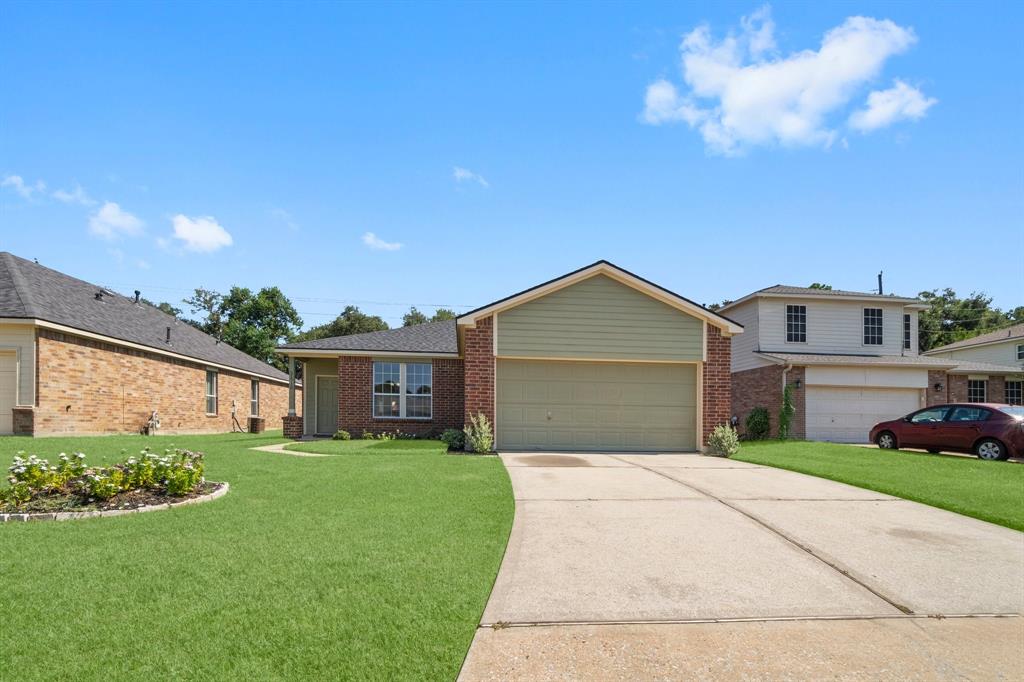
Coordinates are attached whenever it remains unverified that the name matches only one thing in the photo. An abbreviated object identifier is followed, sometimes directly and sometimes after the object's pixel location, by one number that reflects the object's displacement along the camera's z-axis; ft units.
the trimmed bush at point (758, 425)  68.33
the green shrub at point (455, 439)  47.16
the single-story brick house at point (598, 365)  46.42
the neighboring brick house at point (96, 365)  46.80
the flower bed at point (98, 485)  20.85
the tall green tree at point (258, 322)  147.23
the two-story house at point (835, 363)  64.59
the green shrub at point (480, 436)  43.21
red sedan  43.83
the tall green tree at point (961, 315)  166.71
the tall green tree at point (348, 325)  177.27
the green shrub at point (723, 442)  44.96
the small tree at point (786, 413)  64.44
